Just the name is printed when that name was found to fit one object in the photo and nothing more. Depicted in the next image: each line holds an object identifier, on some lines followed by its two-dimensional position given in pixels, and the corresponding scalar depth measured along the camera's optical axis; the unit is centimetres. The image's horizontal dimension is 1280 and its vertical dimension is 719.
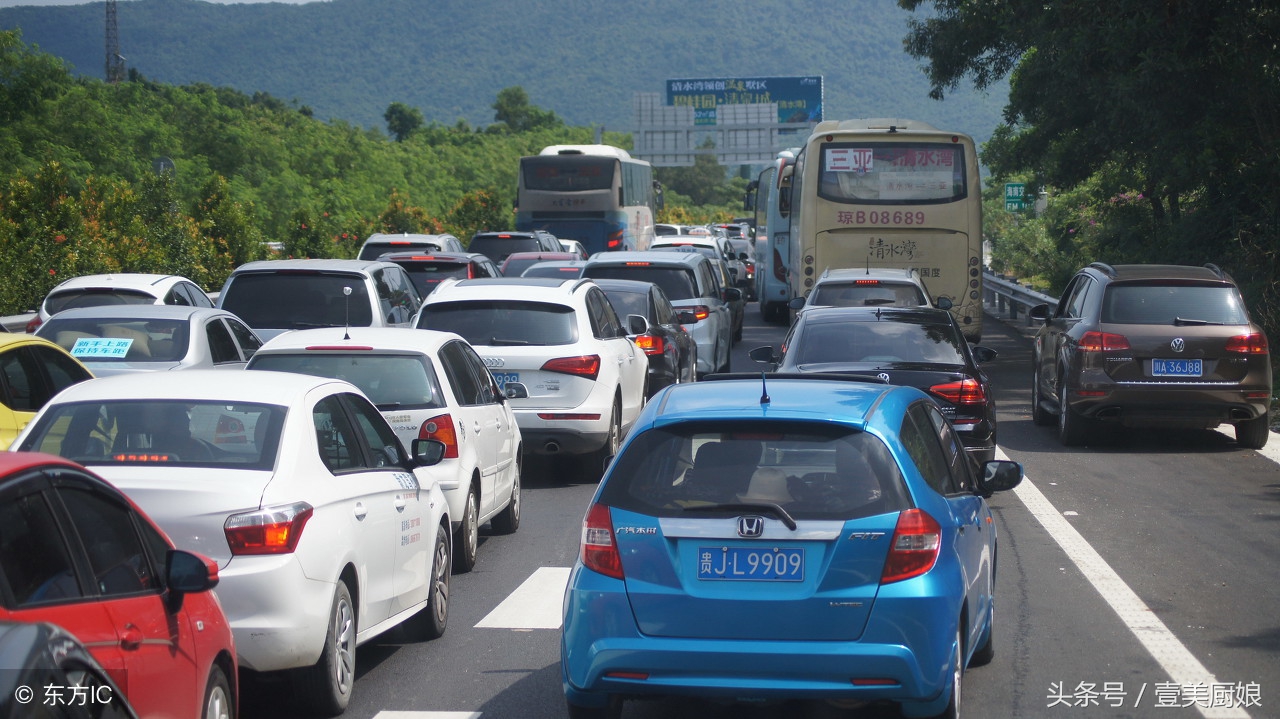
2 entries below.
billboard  9062
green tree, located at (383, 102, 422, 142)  14477
